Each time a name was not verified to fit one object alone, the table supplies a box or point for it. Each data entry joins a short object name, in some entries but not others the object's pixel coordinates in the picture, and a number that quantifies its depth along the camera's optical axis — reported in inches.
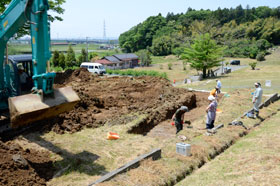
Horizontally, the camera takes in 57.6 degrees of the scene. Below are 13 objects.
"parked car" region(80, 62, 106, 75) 1277.1
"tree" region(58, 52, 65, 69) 1725.6
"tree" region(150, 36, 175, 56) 3036.4
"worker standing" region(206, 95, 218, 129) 358.5
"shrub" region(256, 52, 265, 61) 2247.8
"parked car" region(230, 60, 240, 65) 2063.2
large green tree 1209.1
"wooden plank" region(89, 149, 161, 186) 226.2
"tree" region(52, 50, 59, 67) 1731.2
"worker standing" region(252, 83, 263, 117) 431.3
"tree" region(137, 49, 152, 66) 2310.9
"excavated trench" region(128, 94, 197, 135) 419.8
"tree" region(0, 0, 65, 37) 875.7
